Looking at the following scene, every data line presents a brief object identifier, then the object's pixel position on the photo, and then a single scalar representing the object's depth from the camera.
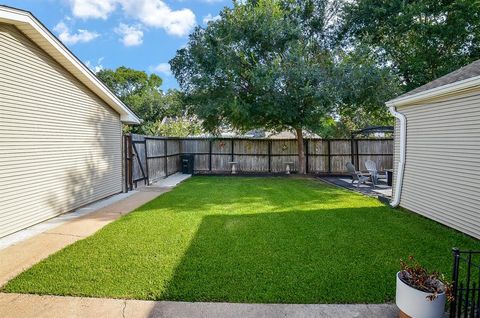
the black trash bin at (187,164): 15.12
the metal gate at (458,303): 2.54
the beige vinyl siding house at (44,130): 5.20
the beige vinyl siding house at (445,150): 5.14
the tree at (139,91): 27.03
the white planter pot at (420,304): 2.49
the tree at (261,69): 11.80
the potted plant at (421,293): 2.49
